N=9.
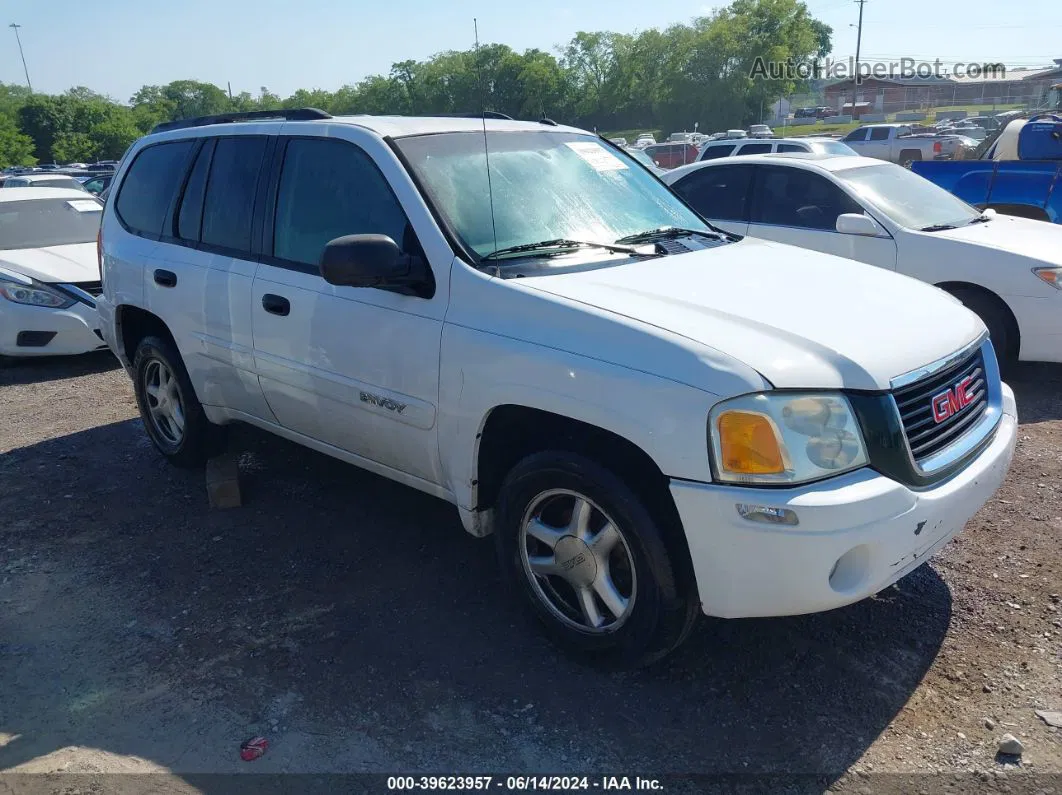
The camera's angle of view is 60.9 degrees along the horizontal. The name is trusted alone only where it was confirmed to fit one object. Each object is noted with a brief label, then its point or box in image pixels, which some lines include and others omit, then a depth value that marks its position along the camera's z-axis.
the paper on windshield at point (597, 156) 4.19
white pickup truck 30.02
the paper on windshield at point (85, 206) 9.39
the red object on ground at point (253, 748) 2.81
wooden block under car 4.71
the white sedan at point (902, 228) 6.13
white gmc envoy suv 2.66
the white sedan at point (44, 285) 7.72
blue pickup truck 8.78
